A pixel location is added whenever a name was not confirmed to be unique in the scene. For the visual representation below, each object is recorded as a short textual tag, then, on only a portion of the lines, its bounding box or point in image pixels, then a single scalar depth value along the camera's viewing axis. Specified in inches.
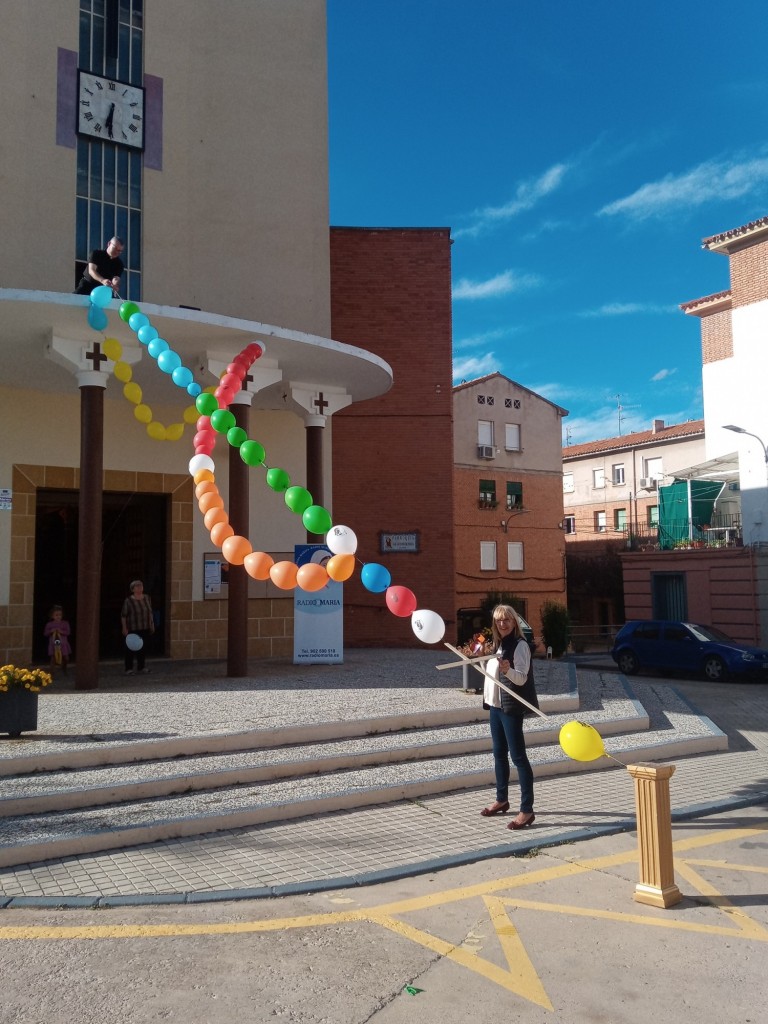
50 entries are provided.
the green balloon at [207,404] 395.0
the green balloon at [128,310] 418.9
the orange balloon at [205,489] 377.4
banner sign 557.3
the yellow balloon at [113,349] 463.5
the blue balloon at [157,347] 412.5
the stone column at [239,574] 512.1
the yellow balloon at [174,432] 516.7
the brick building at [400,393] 850.1
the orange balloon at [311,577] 289.7
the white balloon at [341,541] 291.1
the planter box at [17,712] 319.9
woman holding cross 268.4
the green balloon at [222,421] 386.9
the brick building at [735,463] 1016.9
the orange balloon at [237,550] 327.0
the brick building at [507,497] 1456.7
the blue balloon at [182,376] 415.1
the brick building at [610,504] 1616.6
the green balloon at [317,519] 308.0
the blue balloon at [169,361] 410.3
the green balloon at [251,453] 371.5
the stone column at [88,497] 460.1
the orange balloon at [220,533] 346.3
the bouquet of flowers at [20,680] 319.9
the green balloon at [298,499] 319.9
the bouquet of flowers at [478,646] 439.8
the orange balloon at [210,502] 371.9
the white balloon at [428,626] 262.7
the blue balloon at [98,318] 425.7
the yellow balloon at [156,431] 506.6
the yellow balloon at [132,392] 462.9
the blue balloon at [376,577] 271.6
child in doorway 550.0
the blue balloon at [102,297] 419.2
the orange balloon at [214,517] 360.5
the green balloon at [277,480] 348.2
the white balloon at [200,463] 393.7
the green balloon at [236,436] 386.6
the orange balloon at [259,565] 315.6
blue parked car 802.8
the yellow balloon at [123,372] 462.9
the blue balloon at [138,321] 411.7
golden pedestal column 206.2
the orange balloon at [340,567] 291.4
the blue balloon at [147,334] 410.3
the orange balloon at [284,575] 300.2
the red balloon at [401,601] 265.6
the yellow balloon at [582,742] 222.8
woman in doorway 528.1
